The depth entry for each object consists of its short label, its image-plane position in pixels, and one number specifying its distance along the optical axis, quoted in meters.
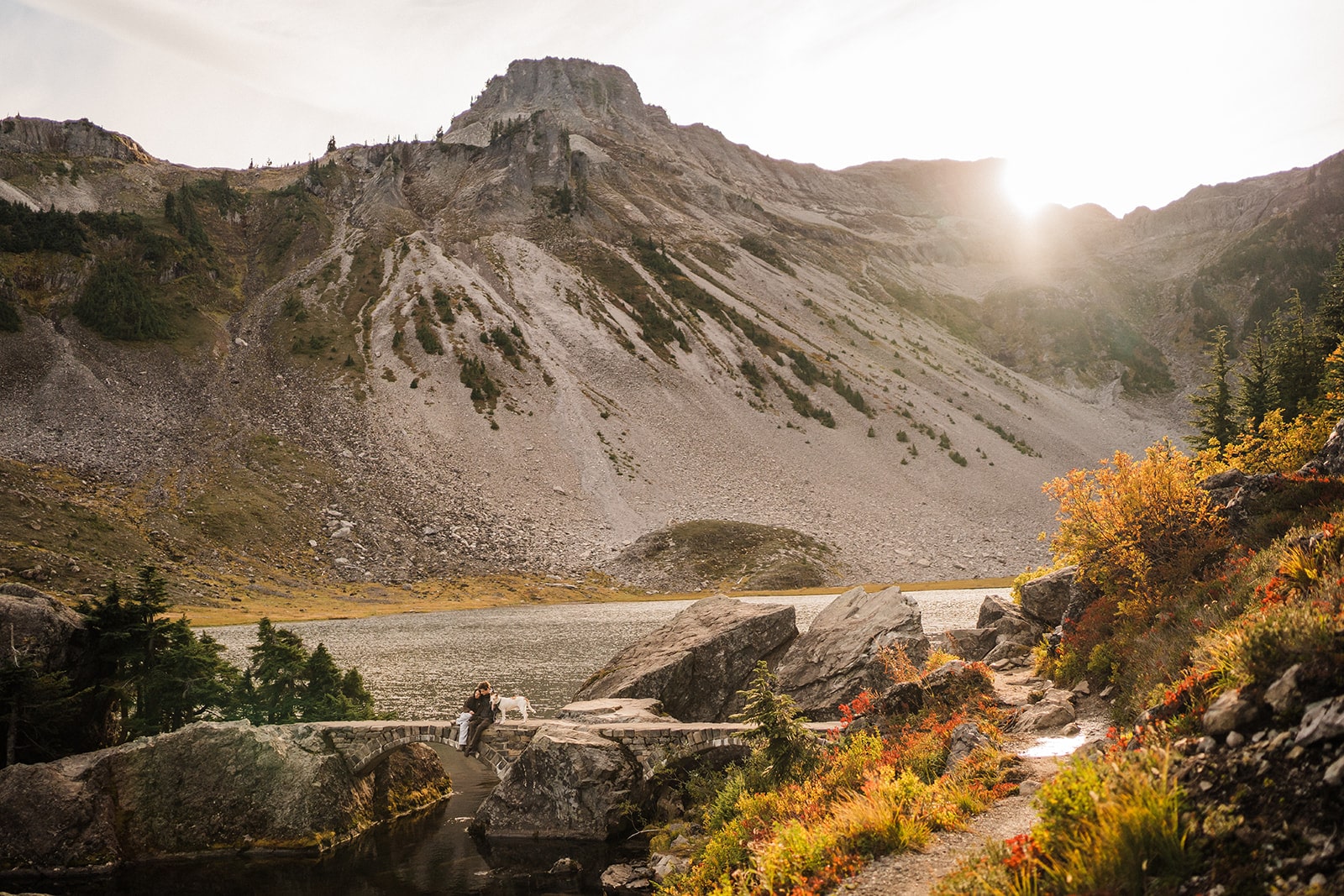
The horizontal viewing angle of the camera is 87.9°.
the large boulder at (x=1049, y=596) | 25.12
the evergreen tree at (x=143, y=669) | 23.42
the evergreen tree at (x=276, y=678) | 25.72
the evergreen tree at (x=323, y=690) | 26.02
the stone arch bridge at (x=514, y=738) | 21.20
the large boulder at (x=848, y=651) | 23.69
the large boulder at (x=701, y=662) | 26.34
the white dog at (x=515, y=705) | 24.73
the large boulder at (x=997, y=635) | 25.16
